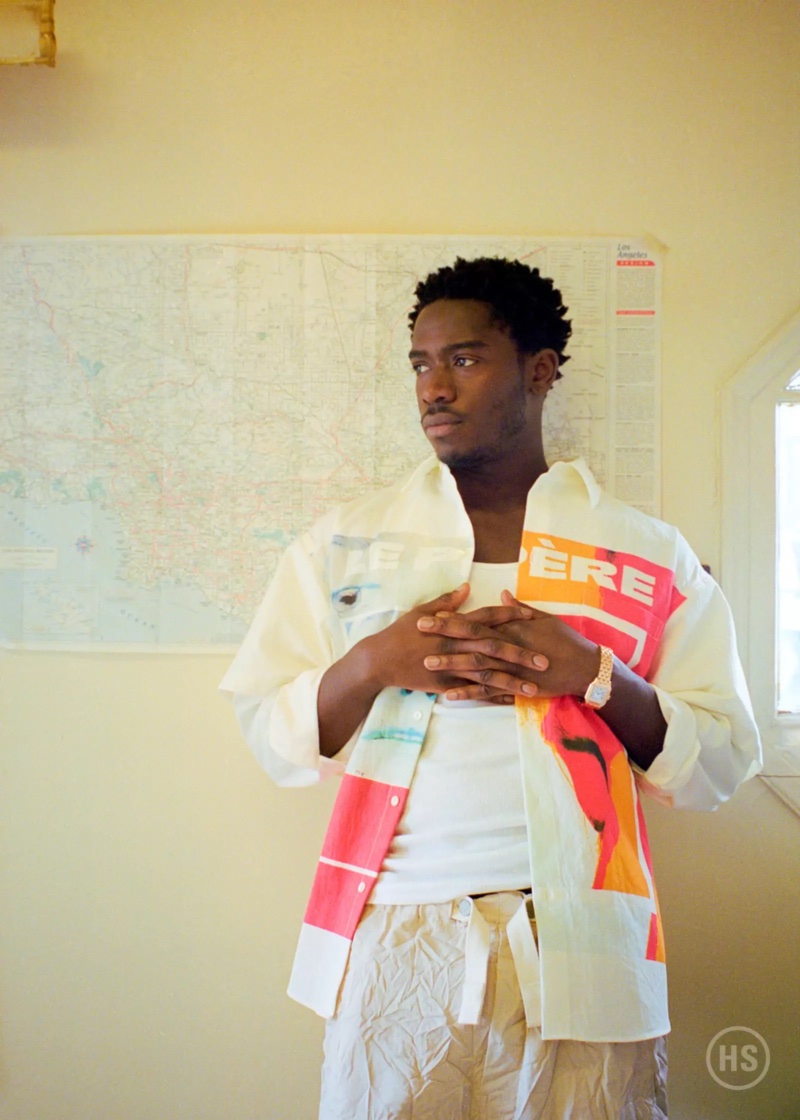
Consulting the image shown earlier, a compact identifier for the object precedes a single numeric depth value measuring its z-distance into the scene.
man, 1.27
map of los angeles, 1.92
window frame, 1.91
